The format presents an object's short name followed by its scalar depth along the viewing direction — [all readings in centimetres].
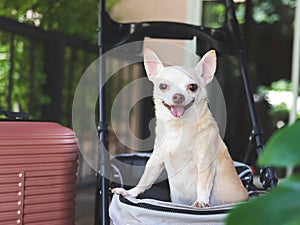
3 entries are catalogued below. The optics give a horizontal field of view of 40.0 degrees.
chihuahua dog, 123
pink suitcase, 120
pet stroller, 112
